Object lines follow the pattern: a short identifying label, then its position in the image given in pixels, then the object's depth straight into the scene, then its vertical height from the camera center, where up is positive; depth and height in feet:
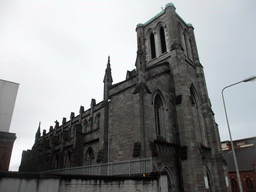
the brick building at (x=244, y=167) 110.93 +2.15
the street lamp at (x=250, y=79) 40.50 +18.82
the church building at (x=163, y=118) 48.47 +15.17
